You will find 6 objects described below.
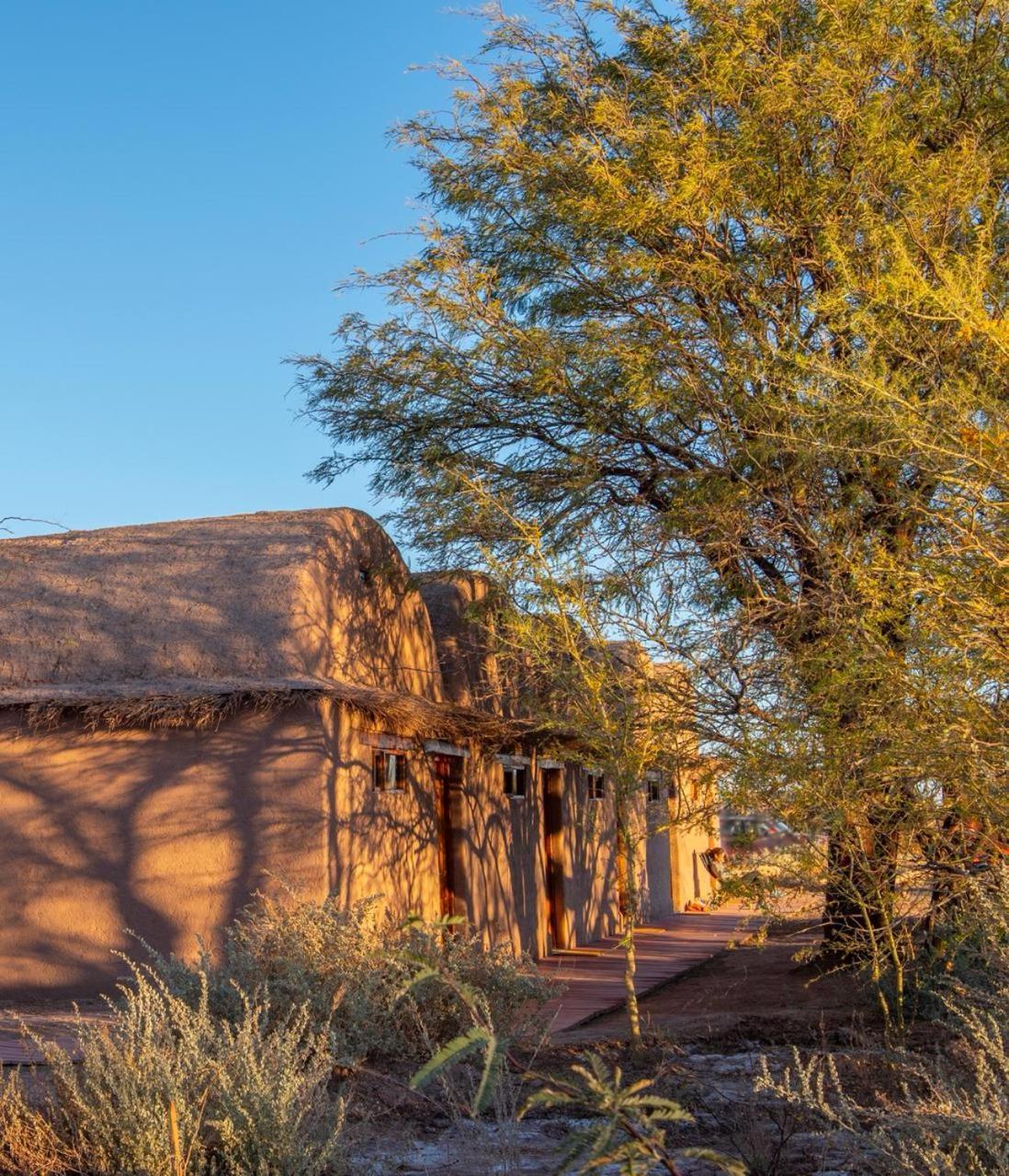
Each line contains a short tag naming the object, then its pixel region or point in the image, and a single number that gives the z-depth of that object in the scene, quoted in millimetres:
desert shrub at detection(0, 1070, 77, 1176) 4844
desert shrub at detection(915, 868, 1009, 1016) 5605
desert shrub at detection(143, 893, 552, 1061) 6730
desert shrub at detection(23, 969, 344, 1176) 4598
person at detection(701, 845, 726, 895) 22728
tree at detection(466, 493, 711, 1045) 8203
